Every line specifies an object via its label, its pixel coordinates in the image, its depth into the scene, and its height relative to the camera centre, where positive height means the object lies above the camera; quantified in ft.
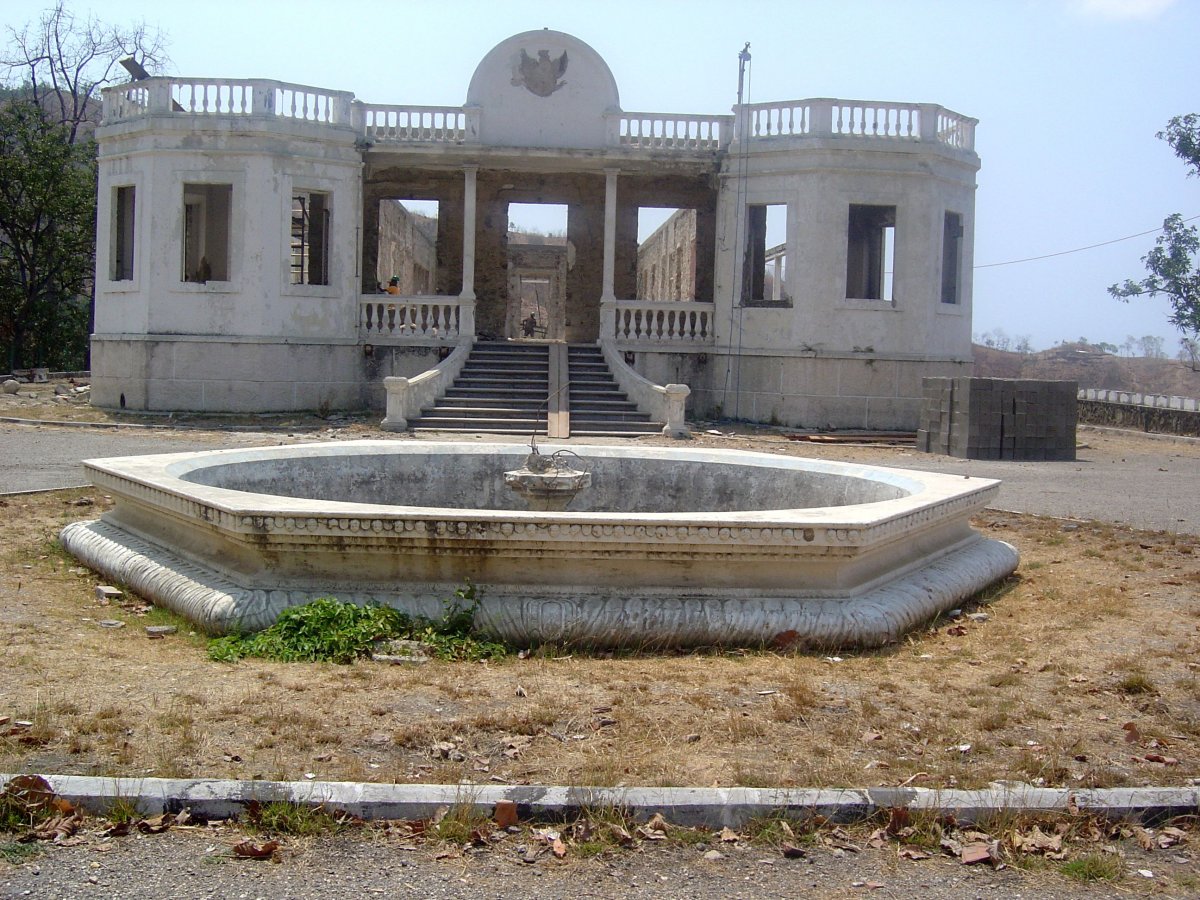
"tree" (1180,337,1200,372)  116.86 +6.74
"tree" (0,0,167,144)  119.55 +30.48
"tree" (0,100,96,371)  99.19 +11.54
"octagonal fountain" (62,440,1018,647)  19.06 -3.02
